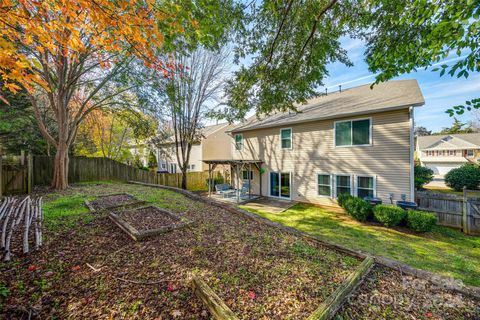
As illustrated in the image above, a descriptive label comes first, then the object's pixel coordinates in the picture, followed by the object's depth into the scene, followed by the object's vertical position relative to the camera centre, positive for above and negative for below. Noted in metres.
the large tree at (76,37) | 3.04 +2.79
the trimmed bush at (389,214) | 7.07 -2.01
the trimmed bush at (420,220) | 6.56 -2.07
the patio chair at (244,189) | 12.91 -1.87
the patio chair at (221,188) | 13.00 -1.84
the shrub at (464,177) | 12.46 -1.00
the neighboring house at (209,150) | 19.17 +1.33
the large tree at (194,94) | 12.03 +4.62
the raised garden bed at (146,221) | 3.64 -1.37
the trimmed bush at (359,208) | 7.84 -1.97
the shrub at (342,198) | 8.80 -1.71
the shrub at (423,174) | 13.15 -0.81
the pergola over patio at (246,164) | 11.59 -0.14
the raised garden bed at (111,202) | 5.18 -1.27
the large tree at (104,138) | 14.31 +2.11
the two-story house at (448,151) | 24.88 +1.69
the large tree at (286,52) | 4.84 +3.26
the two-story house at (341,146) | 8.24 +0.90
